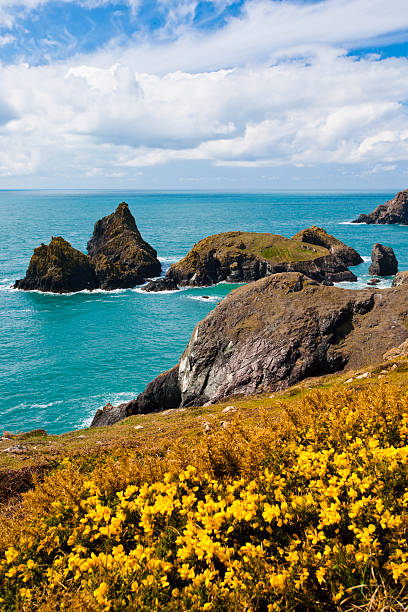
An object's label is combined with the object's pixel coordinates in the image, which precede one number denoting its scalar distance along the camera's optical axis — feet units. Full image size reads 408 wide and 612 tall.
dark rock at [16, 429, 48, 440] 81.48
